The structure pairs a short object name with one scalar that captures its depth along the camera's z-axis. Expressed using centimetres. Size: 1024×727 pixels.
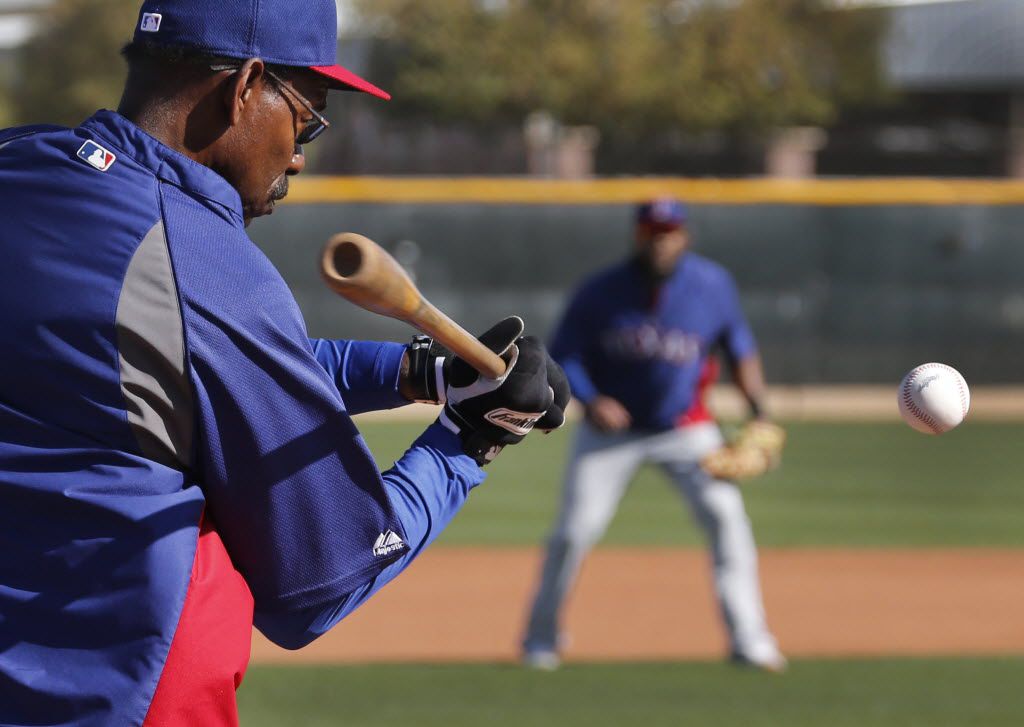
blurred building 7712
